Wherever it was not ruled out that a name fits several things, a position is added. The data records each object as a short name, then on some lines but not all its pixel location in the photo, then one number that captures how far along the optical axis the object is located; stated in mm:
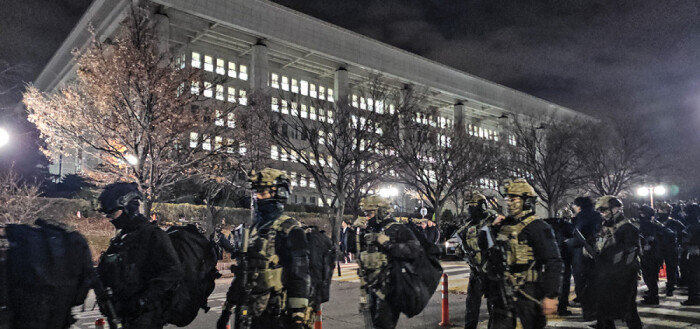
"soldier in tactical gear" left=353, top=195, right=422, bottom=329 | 5629
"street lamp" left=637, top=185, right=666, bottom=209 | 34219
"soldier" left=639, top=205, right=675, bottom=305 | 10190
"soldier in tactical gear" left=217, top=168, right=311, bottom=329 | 4016
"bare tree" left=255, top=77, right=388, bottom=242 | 24766
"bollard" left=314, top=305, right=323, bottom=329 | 5486
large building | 43188
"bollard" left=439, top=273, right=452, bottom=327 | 8277
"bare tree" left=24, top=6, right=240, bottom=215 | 16469
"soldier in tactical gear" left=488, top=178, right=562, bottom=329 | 4656
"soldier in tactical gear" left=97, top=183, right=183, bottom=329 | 3693
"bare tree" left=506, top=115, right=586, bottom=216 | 34938
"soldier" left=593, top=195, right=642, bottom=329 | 6742
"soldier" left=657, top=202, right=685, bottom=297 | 10922
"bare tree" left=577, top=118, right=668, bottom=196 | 36500
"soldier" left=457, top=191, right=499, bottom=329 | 6625
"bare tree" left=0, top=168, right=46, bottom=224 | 22812
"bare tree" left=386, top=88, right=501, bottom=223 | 27484
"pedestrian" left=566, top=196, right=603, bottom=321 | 8062
